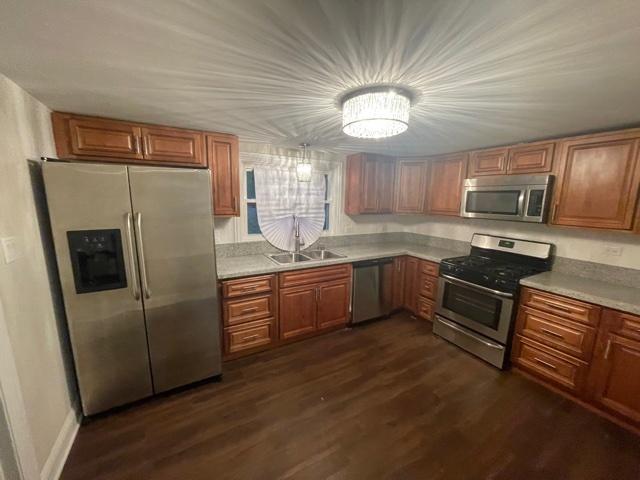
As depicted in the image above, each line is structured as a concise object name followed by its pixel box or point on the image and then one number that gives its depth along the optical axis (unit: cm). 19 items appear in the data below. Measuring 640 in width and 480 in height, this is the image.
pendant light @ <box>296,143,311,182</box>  268
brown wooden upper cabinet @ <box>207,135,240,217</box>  245
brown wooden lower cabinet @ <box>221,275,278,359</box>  246
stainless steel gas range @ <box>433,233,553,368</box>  245
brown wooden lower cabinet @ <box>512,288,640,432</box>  184
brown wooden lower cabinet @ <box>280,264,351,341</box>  277
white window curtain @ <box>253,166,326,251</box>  308
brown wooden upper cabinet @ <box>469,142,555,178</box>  238
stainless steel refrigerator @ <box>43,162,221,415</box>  167
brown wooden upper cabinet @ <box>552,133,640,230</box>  197
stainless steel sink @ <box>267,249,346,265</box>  299
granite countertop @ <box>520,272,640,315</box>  187
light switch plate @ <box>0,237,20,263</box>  126
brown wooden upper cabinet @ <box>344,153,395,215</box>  344
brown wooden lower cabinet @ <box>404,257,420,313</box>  345
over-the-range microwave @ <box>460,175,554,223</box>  239
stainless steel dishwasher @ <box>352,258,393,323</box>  317
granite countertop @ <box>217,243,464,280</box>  252
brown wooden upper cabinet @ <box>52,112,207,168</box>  191
